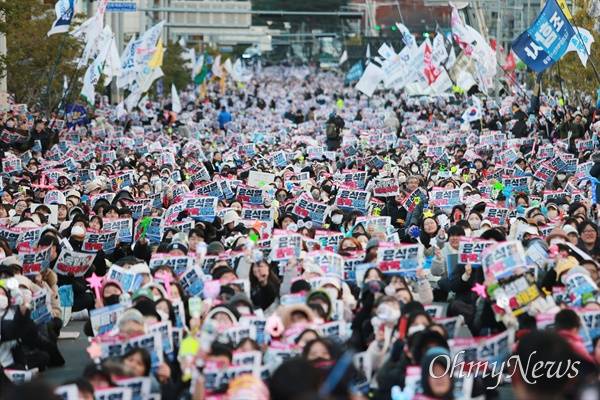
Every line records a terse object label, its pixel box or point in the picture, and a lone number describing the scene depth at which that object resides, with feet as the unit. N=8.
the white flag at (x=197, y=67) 248.11
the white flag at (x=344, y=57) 341.00
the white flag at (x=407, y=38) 163.53
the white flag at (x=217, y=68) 275.59
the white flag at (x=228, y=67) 300.79
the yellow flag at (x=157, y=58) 150.10
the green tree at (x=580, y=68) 148.77
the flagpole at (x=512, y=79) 158.20
